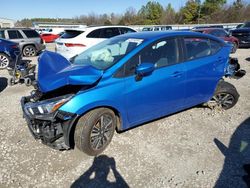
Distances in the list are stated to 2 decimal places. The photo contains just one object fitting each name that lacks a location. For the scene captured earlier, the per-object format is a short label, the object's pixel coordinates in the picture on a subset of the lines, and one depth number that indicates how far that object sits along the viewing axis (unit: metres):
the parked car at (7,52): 8.75
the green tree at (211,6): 59.19
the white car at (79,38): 7.61
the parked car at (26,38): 12.06
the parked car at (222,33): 13.10
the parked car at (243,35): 14.96
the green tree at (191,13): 60.19
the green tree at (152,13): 67.40
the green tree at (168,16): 66.19
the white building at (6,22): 56.88
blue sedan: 2.92
